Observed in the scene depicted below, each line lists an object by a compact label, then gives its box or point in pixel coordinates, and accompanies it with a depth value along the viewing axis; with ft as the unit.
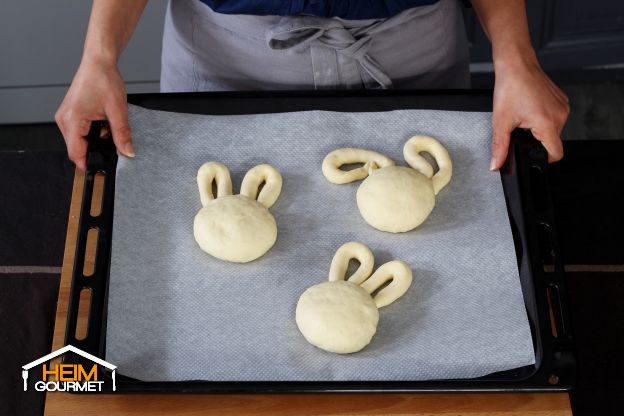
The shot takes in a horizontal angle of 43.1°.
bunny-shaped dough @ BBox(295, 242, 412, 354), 3.01
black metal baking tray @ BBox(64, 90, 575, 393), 2.91
